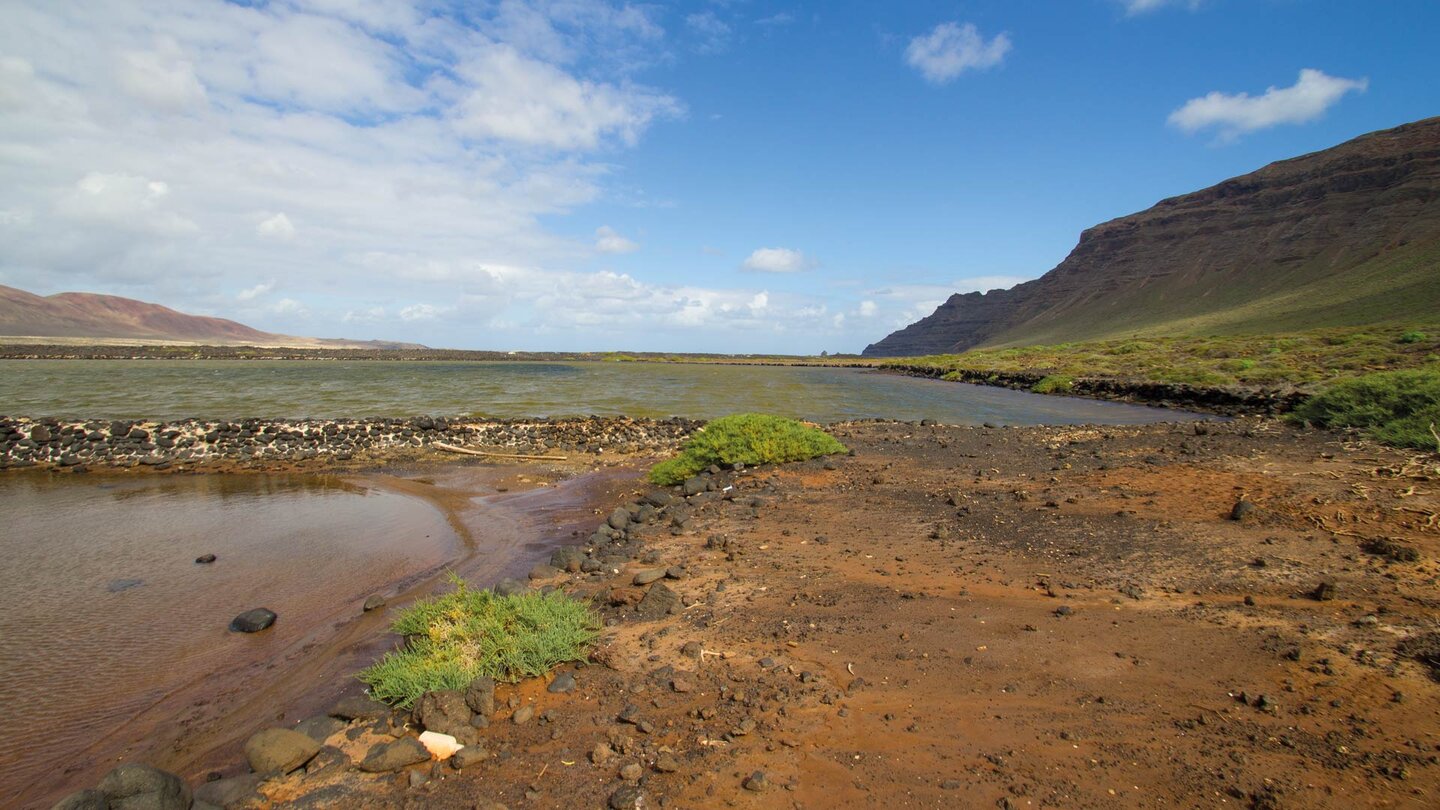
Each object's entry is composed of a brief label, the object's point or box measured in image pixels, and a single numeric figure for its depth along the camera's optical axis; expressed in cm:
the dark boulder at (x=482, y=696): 470
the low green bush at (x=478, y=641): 505
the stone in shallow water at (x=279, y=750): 426
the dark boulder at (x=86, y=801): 364
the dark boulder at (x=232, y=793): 396
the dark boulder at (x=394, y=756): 417
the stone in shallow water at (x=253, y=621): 696
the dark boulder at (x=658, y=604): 628
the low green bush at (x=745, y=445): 1316
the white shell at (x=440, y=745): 427
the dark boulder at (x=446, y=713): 446
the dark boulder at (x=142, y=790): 375
